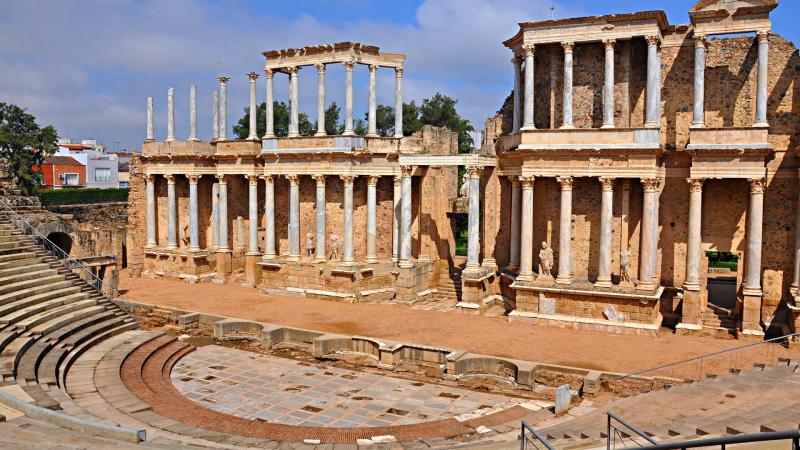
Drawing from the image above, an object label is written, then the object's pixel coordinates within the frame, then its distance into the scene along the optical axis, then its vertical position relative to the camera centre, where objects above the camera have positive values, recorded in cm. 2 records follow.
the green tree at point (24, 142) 5038 +391
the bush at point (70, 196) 4888 -23
